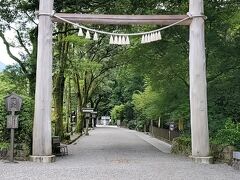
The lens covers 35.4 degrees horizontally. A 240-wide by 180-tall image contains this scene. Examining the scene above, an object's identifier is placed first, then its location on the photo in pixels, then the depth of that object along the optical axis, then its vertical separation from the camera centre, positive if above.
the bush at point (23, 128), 12.32 -0.27
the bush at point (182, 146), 14.65 -1.06
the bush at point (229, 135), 11.40 -0.47
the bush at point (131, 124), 52.50 -0.66
